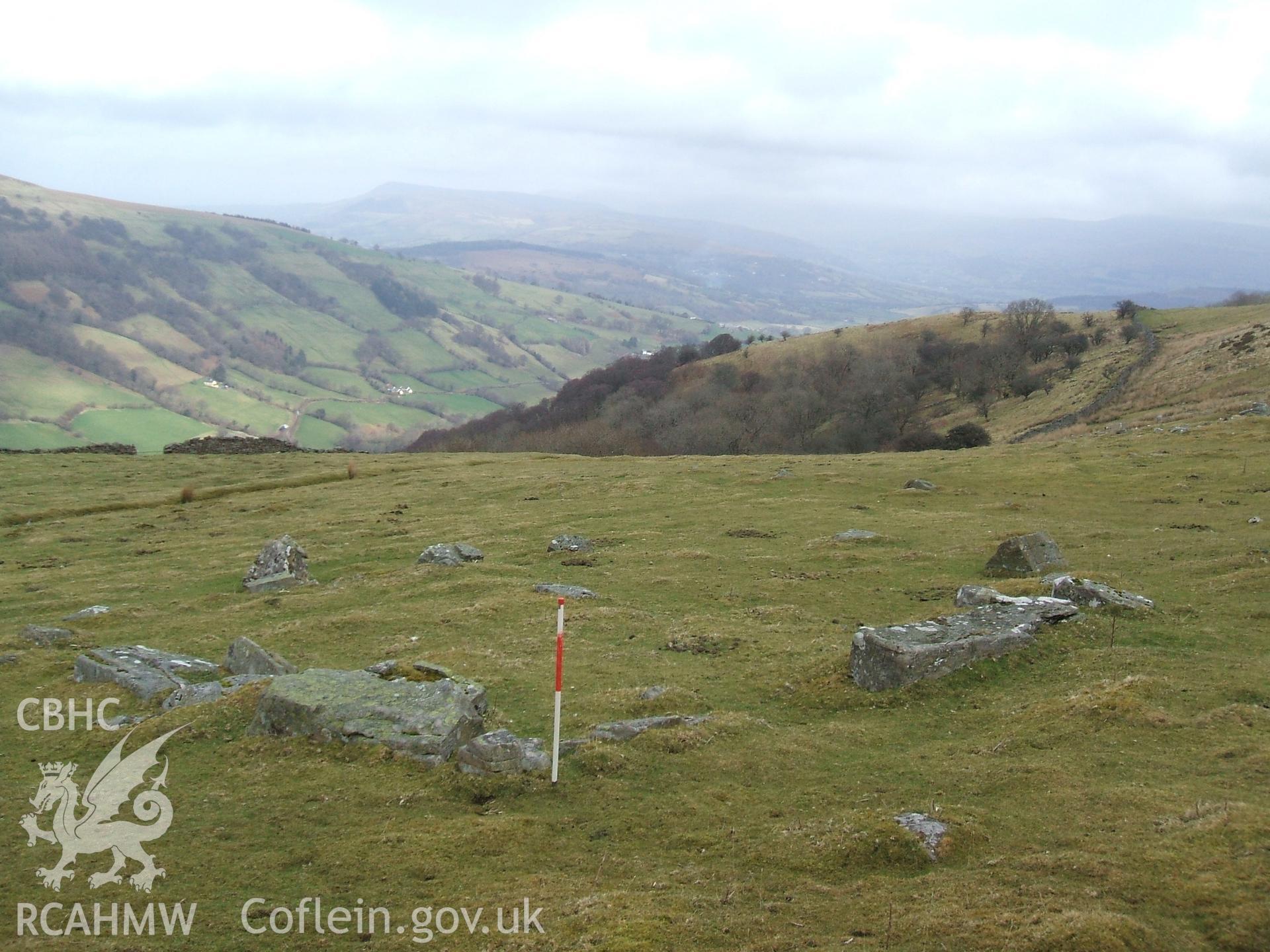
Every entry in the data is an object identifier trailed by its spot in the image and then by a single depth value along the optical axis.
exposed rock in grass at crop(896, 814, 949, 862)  10.81
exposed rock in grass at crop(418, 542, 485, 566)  30.19
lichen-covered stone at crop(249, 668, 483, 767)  13.98
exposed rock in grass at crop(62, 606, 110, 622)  24.47
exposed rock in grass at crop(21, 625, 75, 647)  21.22
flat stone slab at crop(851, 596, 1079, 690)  16.66
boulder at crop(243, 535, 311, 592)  28.31
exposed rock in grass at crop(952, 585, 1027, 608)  19.08
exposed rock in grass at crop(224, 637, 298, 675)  17.86
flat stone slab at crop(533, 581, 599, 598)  25.11
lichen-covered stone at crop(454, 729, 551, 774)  13.41
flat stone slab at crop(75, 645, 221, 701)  17.27
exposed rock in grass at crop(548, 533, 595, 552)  32.19
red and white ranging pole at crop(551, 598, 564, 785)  12.85
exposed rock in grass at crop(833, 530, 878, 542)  30.92
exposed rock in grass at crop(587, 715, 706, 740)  14.68
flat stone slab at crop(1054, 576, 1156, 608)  19.33
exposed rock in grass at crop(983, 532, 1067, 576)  24.39
